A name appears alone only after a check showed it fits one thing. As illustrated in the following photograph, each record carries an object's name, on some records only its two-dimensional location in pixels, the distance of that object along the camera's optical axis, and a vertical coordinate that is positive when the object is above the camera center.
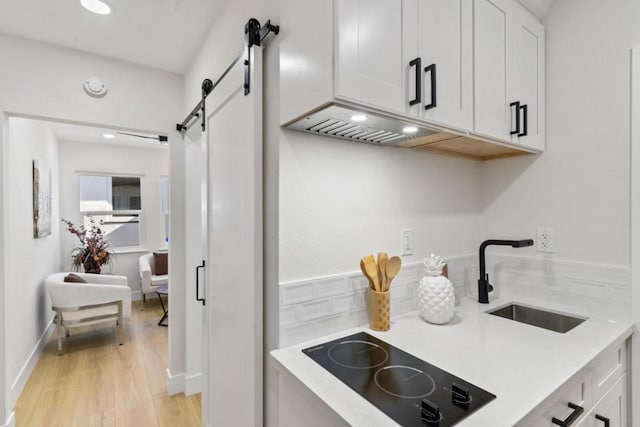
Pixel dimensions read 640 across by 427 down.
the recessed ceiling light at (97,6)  1.56 +1.06
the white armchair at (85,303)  3.10 -0.95
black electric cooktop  0.73 -0.48
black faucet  1.58 -0.36
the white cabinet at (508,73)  1.28 +0.62
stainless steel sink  1.46 -0.53
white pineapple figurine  1.28 -0.36
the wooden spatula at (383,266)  1.26 -0.23
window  4.80 +0.11
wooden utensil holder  1.23 -0.40
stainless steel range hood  0.95 +0.30
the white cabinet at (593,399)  0.86 -0.61
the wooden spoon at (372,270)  1.25 -0.24
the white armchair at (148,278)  4.34 -0.95
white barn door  1.19 -0.18
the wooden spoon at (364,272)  1.25 -0.25
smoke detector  2.03 +0.83
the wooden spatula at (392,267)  1.27 -0.23
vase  4.30 -0.78
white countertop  0.77 -0.48
